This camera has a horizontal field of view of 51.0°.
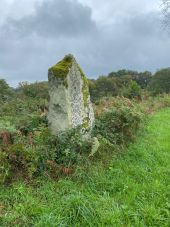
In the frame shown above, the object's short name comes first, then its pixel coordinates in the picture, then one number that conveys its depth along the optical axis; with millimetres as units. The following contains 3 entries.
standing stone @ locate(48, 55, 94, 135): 3932
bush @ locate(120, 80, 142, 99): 12224
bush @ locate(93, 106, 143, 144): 4510
